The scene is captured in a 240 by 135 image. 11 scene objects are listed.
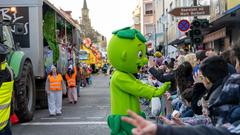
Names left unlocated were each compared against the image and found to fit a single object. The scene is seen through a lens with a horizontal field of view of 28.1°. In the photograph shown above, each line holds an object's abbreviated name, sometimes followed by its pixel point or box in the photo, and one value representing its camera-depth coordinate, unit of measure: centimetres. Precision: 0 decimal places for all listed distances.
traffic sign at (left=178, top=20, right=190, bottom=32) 1708
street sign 1485
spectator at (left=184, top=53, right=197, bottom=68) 703
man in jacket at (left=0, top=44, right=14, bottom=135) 570
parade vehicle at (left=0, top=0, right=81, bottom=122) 1130
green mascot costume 552
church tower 10306
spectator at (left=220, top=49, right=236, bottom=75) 549
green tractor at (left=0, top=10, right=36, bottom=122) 1108
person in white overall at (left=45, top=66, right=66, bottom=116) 1355
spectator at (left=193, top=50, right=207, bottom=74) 706
